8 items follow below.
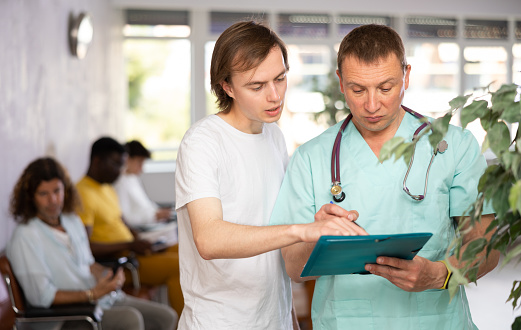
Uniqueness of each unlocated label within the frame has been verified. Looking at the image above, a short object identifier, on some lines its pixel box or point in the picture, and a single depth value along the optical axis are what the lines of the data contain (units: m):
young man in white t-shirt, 1.48
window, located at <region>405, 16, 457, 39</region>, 8.39
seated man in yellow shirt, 3.83
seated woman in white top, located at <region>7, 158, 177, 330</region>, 2.62
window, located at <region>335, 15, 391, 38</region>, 8.15
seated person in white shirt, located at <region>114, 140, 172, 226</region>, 5.17
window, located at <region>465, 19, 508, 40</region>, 8.56
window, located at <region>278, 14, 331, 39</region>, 8.07
